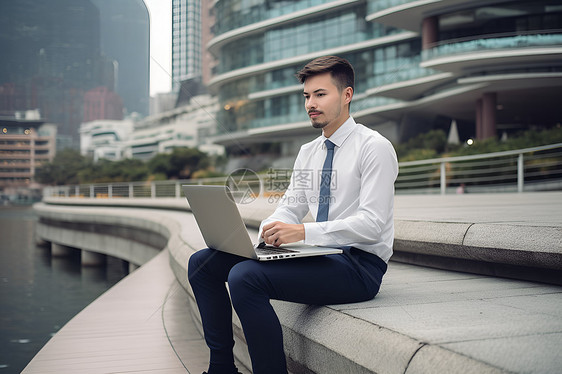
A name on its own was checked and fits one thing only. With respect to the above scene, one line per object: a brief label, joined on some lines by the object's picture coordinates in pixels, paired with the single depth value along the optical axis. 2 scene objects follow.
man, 1.89
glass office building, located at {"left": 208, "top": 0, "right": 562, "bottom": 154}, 22.89
